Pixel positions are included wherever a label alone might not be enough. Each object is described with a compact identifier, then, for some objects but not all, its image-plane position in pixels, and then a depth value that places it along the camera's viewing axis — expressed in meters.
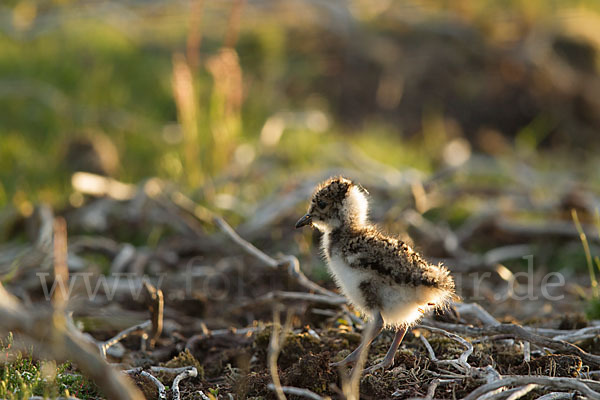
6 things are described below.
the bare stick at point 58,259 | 4.66
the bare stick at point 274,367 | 4.98
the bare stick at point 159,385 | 5.91
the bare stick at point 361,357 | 5.10
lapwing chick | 5.90
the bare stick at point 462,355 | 5.96
